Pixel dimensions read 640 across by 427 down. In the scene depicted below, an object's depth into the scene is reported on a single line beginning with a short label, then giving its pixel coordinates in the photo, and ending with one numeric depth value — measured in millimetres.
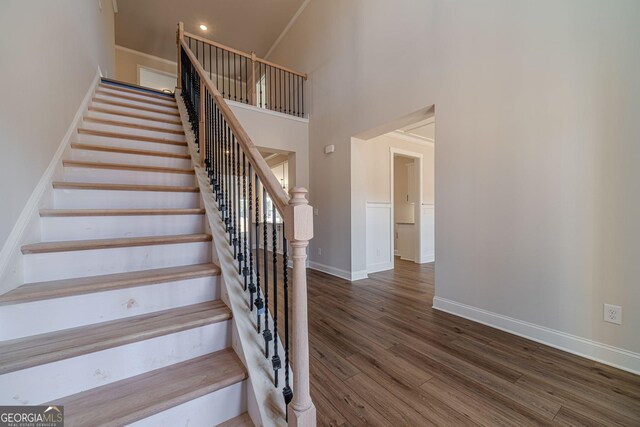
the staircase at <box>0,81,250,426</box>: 937
